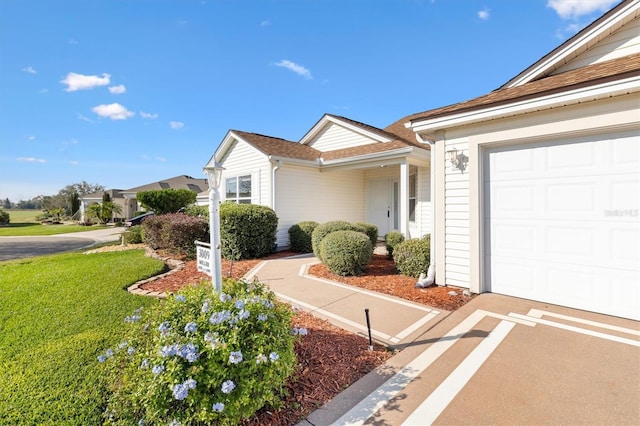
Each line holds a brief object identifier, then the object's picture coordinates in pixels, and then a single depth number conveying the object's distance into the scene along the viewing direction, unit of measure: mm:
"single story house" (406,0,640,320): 3684
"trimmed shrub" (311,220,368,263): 7316
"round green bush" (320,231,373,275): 6066
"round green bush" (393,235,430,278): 5719
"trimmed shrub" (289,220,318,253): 9383
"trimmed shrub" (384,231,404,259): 7935
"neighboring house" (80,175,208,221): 30781
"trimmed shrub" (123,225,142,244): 11945
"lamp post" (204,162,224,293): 3328
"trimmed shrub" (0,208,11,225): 29438
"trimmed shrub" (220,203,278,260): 7953
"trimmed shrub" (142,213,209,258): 8180
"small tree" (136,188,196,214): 13430
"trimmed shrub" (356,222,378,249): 8461
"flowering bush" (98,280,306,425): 1812
